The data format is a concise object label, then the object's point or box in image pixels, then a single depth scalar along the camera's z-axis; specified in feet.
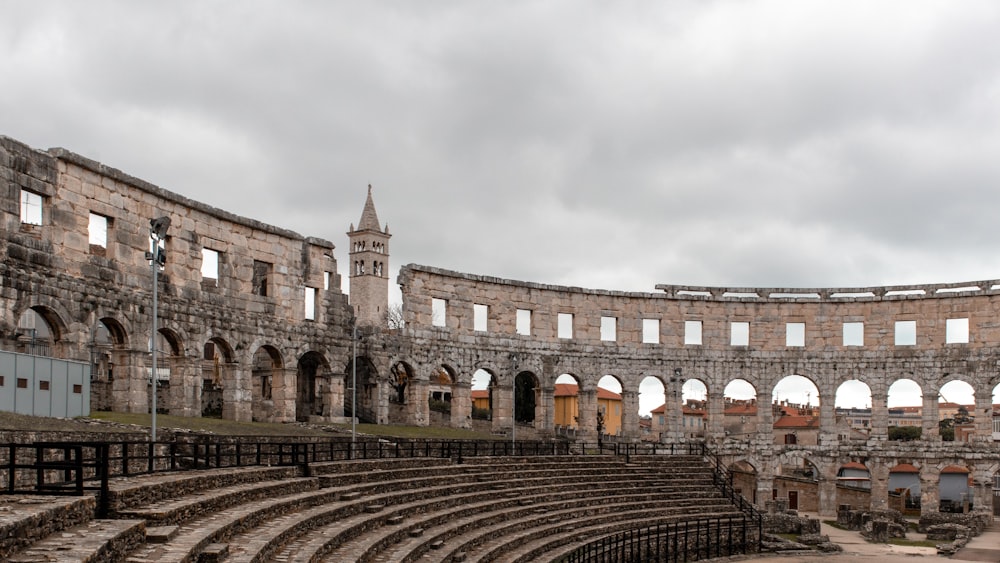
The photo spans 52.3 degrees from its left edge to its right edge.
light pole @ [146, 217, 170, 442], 70.08
